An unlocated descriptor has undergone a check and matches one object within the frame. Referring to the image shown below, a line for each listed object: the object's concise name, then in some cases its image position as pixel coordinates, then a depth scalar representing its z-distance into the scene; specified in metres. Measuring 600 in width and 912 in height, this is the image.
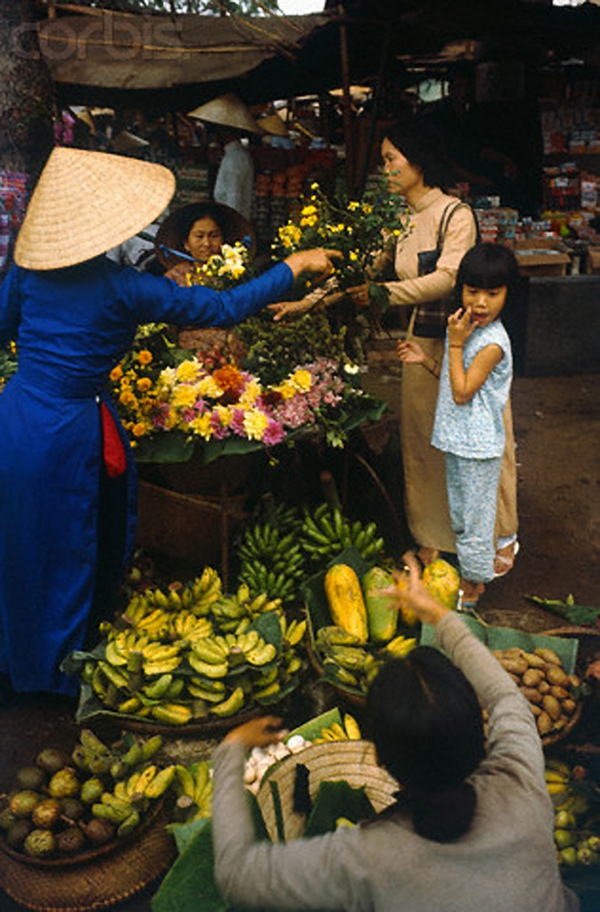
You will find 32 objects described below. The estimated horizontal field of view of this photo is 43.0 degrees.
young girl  3.27
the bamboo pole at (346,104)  4.87
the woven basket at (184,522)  3.64
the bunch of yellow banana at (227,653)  2.85
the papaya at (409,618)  3.25
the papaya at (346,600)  3.18
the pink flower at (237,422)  3.40
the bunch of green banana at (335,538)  3.82
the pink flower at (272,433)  3.38
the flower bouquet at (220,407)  3.39
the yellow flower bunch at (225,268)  3.59
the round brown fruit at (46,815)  2.39
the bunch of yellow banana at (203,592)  3.46
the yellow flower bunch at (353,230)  3.32
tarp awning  5.84
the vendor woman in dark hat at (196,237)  4.05
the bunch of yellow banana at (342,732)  2.70
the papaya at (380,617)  3.18
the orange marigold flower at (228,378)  3.42
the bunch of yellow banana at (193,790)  2.49
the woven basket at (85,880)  2.32
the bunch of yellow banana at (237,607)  3.19
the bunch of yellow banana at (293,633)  3.20
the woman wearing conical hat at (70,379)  2.82
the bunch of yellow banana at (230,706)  2.84
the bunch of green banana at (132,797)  2.42
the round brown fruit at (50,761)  2.60
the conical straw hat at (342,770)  2.39
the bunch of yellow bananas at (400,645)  3.05
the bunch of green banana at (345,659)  2.90
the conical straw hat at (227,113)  6.51
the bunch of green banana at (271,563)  3.77
